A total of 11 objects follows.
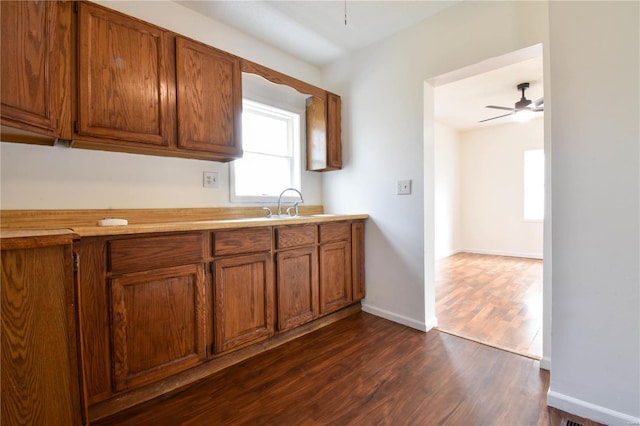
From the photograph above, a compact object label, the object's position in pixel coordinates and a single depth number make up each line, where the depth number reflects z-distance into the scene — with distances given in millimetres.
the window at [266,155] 2566
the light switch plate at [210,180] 2232
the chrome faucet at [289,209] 2552
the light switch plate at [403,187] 2400
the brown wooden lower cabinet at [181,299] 1346
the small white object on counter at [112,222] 1593
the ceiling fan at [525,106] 3402
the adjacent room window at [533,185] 5197
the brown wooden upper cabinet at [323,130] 2756
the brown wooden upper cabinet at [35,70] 1151
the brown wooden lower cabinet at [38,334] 934
